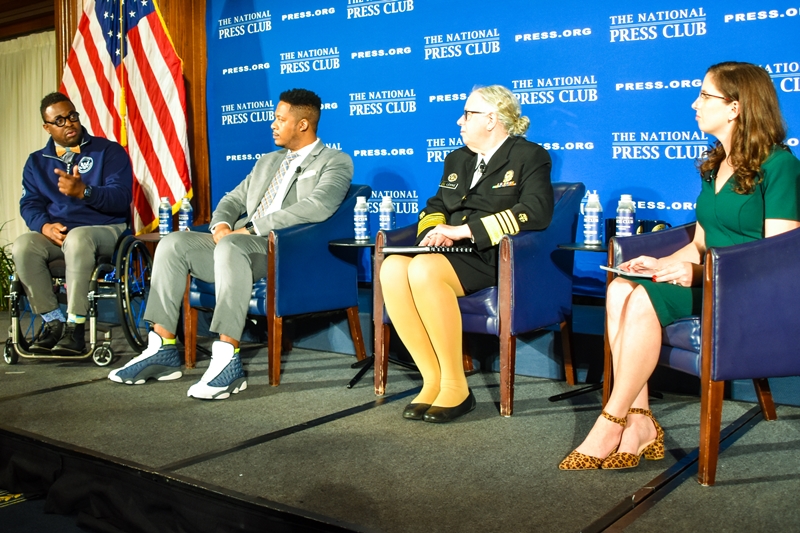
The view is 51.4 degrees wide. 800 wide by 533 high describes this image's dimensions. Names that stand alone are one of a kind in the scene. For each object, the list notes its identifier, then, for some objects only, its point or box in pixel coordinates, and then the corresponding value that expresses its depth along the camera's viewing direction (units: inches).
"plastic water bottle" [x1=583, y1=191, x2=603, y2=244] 123.2
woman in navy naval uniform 114.8
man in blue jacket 154.2
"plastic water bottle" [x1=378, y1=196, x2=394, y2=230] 142.8
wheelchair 146.0
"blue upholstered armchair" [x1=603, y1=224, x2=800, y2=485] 84.4
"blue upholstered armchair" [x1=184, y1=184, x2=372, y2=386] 134.0
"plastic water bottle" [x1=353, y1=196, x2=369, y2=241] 138.6
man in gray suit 131.3
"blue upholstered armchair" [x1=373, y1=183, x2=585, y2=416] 114.9
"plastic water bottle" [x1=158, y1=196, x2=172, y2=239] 167.0
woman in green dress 90.9
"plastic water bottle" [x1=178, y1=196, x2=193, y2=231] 170.7
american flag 190.4
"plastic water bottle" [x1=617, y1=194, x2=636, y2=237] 118.3
